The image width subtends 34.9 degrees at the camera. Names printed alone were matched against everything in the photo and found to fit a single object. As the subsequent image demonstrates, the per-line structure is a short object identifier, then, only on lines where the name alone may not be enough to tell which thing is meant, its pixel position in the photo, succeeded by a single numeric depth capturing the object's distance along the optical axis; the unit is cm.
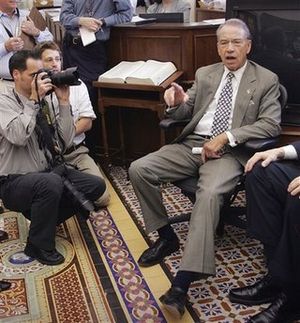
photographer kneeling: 250
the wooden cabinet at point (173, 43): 345
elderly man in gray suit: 242
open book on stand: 335
